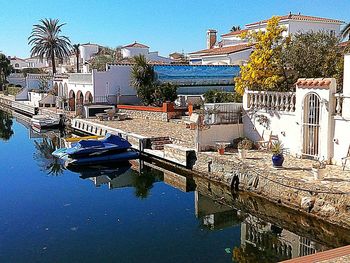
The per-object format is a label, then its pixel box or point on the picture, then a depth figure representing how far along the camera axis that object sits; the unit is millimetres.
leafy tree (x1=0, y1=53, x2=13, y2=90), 76062
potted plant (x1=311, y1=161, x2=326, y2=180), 13922
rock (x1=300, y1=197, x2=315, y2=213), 13258
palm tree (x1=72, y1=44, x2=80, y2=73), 76888
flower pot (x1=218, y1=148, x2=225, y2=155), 19031
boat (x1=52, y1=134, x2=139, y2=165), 22703
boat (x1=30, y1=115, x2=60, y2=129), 37750
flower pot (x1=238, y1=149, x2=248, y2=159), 17938
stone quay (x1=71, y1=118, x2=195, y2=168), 20172
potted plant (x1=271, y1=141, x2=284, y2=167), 15750
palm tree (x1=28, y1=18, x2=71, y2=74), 60344
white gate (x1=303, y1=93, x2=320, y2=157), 16469
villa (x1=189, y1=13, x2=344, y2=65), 39844
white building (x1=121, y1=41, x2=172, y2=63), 64062
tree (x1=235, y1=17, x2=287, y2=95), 20156
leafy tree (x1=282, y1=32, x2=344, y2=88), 20000
